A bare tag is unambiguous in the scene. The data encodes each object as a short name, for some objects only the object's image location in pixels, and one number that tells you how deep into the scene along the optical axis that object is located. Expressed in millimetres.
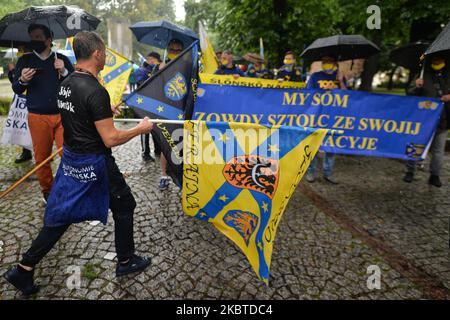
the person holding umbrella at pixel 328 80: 5141
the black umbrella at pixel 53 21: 3447
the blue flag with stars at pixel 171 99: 3143
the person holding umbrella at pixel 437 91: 4812
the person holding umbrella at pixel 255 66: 8305
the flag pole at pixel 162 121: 2633
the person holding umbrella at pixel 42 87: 3656
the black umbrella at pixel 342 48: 5625
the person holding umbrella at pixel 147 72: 5855
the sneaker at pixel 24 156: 5975
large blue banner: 4609
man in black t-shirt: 2281
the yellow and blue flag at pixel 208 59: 5906
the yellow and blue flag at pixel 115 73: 5164
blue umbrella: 5555
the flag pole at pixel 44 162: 3097
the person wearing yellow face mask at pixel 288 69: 7371
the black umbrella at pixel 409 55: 5359
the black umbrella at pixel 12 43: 4237
